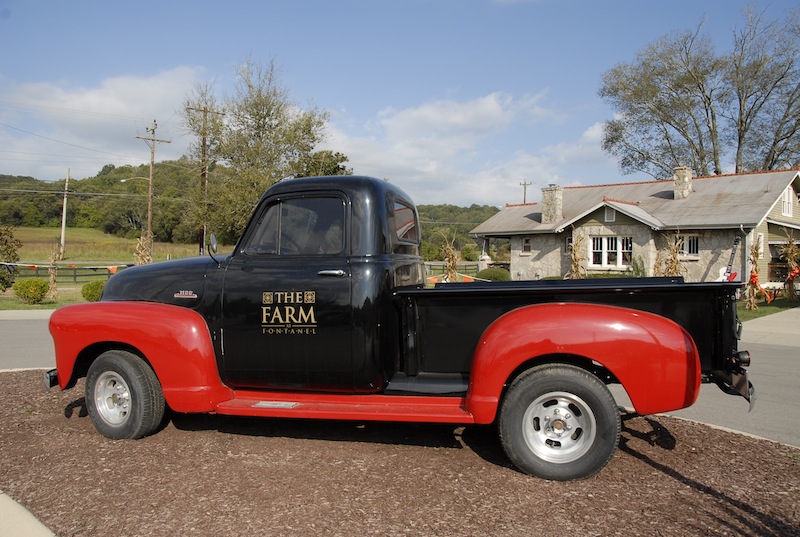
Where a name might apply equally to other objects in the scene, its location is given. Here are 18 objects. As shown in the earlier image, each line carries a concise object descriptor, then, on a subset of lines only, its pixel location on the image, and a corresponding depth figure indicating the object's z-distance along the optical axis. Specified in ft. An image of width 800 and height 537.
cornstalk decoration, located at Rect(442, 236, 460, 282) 66.74
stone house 85.97
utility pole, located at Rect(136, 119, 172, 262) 118.75
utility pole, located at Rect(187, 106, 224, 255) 96.43
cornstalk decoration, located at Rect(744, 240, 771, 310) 60.45
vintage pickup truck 13.00
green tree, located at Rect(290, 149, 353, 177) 98.78
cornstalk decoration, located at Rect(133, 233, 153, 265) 65.77
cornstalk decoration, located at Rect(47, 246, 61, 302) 69.51
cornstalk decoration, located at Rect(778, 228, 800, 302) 69.05
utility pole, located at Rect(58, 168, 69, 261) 161.68
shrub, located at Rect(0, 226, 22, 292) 69.41
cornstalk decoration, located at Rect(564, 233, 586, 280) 67.15
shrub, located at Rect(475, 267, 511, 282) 90.94
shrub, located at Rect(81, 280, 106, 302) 60.95
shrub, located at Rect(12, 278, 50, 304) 65.98
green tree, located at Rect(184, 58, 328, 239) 96.63
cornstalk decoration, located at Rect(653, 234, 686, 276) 64.39
